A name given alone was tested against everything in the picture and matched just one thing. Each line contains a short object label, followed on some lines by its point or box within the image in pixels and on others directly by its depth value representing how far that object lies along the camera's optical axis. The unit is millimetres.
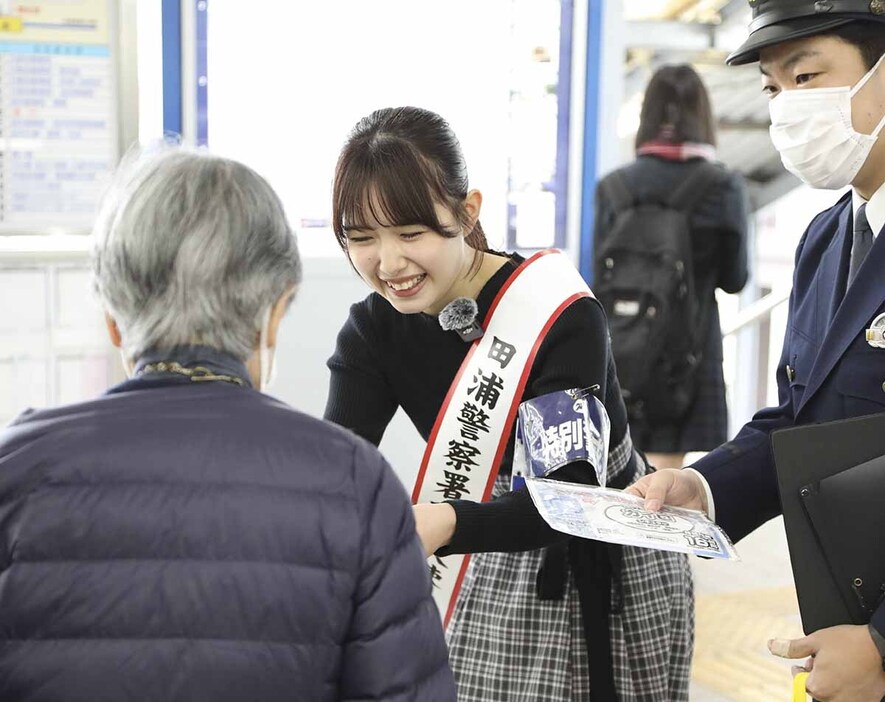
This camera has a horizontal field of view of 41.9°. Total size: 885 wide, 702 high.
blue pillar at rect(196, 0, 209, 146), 3387
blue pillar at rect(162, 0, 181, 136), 3348
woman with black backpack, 3980
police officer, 1669
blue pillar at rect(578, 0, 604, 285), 3924
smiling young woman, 1825
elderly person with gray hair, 1140
